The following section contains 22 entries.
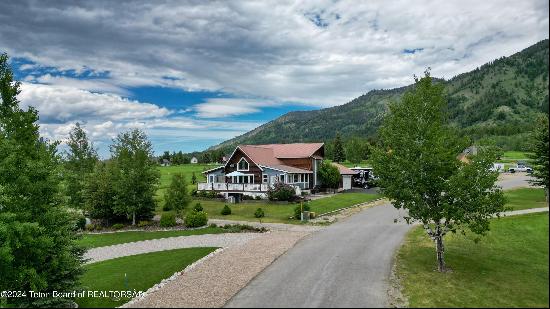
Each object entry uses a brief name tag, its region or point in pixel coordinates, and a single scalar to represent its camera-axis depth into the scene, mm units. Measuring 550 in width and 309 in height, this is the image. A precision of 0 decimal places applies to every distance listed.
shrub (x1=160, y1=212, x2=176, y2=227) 39125
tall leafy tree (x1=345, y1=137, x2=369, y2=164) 120625
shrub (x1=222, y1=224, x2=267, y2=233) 33281
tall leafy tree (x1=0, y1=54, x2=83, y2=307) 16719
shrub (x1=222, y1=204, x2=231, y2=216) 43000
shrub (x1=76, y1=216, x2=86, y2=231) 41791
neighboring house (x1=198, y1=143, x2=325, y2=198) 51275
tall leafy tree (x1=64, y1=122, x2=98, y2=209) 55269
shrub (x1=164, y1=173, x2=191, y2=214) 39656
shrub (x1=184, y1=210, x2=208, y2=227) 37412
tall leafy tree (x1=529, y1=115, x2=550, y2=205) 39203
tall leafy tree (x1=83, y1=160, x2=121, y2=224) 42697
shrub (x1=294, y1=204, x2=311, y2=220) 38281
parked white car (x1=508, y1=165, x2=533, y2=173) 96062
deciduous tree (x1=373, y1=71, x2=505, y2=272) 17500
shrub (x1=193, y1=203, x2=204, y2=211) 42325
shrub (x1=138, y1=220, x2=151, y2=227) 40862
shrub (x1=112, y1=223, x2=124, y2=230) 41469
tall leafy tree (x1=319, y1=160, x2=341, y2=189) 57484
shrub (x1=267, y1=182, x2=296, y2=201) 45669
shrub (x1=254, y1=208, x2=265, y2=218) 39438
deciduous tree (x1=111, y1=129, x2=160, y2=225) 41188
